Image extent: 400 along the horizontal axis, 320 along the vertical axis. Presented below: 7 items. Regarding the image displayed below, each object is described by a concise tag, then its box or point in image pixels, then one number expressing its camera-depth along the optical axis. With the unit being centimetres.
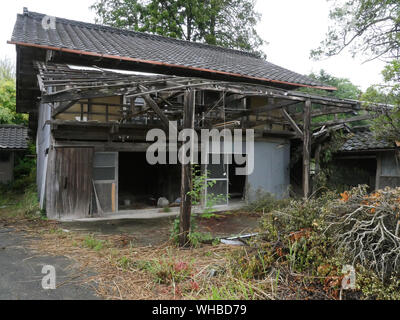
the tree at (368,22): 877
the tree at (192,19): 1554
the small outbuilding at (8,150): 1306
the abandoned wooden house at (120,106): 515
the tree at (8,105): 1538
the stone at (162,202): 943
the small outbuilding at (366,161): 824
